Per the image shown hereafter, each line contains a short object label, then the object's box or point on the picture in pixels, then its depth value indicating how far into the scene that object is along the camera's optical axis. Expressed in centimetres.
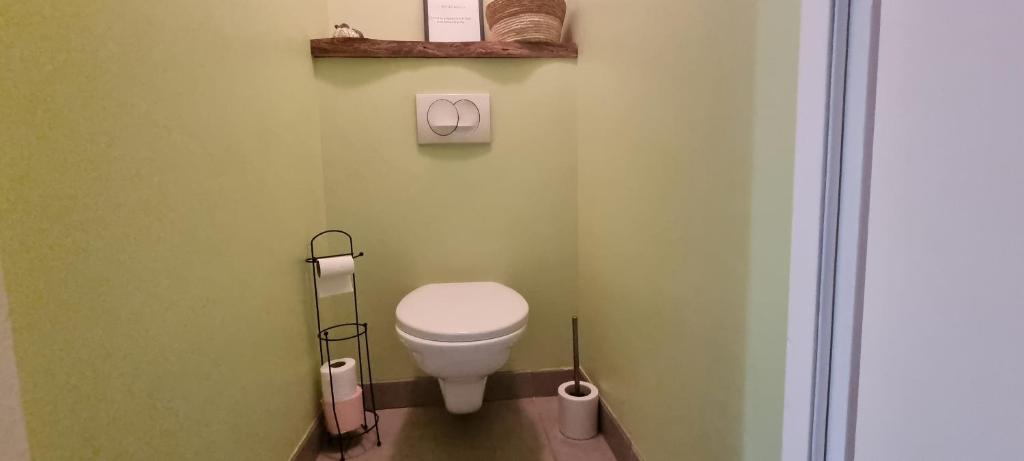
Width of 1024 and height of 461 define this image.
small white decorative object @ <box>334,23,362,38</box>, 161
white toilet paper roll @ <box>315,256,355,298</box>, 144
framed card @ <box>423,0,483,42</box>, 180
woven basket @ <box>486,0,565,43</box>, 160
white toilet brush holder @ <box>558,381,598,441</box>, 150
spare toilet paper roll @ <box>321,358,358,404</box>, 146
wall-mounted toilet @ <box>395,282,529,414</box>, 121
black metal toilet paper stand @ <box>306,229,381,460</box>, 151
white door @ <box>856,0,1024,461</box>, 41
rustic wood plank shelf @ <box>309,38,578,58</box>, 158
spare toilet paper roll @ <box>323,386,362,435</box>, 147
